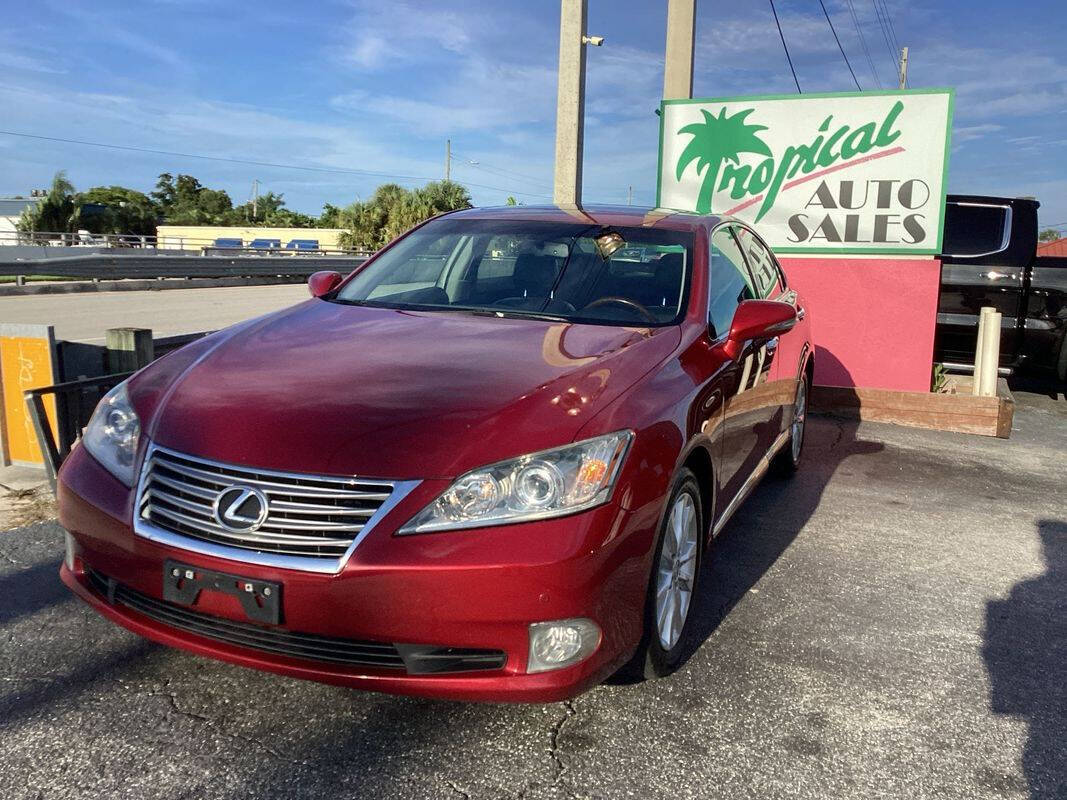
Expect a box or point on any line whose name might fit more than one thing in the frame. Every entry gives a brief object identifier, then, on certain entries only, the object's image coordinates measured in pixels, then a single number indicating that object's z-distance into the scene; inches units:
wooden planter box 313.1
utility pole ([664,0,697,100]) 450.3
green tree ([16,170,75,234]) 2180.1
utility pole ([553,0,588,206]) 391.2
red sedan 96.5
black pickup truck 380.5
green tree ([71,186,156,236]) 2424.8
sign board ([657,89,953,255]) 327.3
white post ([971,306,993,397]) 327.6
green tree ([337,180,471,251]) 1989.4
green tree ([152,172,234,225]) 3385.8
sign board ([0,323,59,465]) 205.2
